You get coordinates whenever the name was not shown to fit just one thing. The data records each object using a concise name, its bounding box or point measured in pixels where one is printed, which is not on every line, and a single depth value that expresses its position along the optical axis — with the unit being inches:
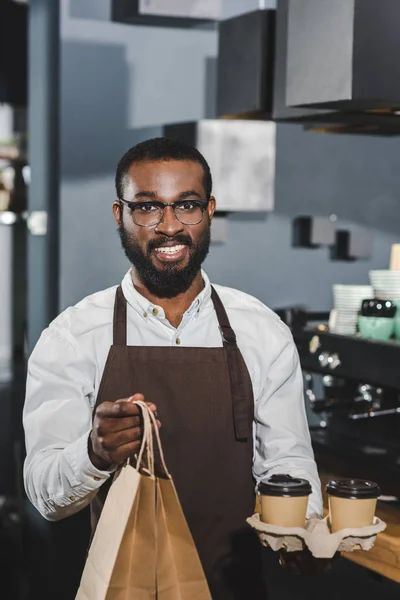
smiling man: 86.7
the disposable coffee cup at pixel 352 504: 81.2
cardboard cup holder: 79.5
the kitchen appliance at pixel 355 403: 116.9
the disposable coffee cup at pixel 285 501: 80.5
